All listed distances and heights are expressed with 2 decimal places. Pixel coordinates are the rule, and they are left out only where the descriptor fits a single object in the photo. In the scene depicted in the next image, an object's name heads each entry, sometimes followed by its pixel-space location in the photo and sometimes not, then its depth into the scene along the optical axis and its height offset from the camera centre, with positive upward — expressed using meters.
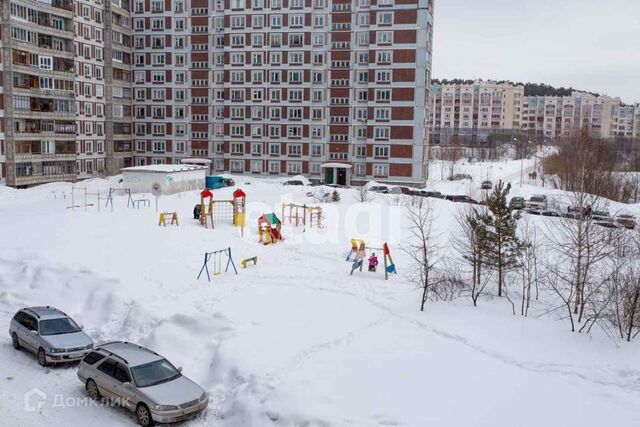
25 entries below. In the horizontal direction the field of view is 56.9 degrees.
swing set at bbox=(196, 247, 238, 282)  24.42 -5.37
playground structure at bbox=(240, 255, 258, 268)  25.79 -5.31
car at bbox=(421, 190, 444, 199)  56.66 -4.82
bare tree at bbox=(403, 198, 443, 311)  21.61 -5.36
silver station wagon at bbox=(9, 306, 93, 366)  17.14 -6.01
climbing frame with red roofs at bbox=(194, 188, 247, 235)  34.22 -4.62
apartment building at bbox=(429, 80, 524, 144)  167.25 +10.78
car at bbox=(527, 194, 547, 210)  52.66 -5.00
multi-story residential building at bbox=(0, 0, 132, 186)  55.12 +4.95
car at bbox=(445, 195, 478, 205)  51.81 -4.86
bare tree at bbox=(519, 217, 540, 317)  21.05 -5.20
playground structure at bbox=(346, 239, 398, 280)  25.80 -5.29
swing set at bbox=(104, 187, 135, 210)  43.20 -4.77
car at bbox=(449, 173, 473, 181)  85.37 -4.63
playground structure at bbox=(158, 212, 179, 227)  33.03 -4.58
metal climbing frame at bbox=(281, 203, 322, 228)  36.31 -4.98
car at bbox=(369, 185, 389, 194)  59.42 -4.61
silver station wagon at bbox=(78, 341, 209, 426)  14.02 -6.12
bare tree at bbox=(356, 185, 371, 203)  48.18 -4.43
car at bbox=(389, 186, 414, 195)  58.79 -4.70
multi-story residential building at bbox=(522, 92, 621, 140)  166.12 +10.08
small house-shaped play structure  31.23 -4.82
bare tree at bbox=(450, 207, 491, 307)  22.64 -4.43
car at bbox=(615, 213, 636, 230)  43.47 -5.07
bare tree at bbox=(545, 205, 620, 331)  20.14 -4.50
